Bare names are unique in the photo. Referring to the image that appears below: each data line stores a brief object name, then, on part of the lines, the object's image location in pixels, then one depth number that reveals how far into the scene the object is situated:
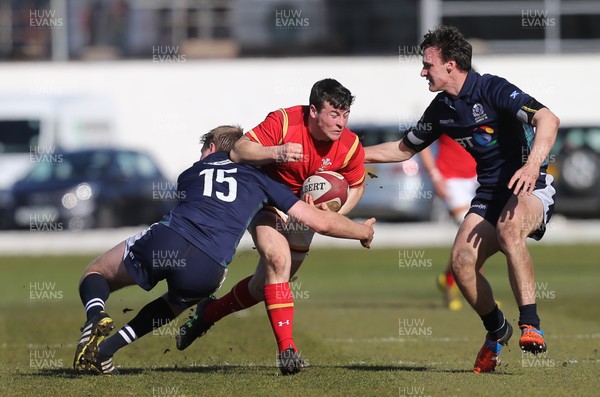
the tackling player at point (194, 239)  8.76
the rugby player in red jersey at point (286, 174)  9.05
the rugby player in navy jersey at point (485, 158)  9.06
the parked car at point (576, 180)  30.59
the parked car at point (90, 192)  28.36
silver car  28.64
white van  32.69
